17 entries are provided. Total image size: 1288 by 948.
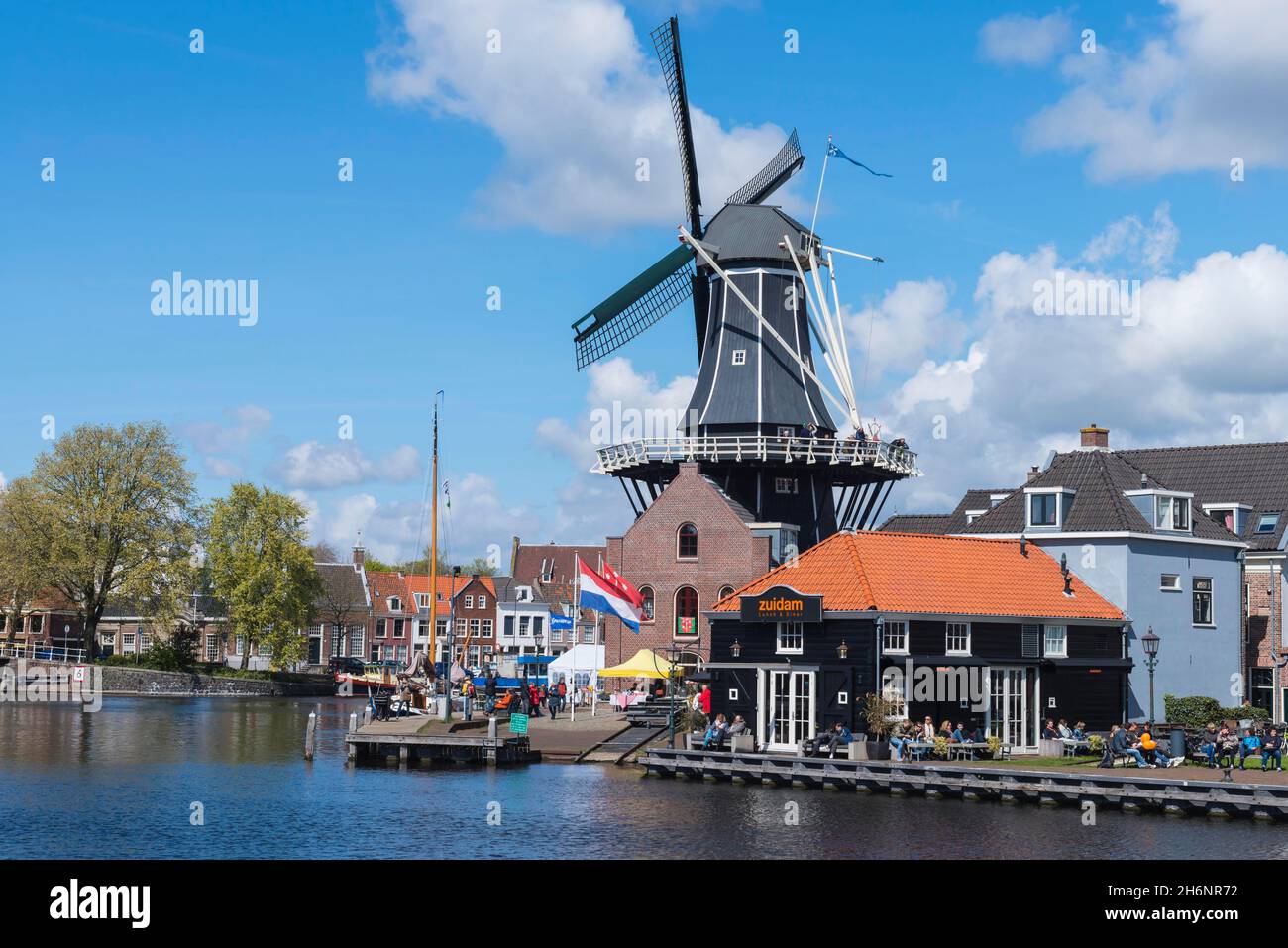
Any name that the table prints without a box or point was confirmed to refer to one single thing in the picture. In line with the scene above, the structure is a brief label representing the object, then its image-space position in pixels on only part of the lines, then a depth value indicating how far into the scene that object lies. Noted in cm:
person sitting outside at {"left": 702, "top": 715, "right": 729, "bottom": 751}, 4553
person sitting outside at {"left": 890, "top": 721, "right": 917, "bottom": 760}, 4259
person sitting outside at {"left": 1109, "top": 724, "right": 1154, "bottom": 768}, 4119
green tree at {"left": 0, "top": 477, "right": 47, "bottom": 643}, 8819
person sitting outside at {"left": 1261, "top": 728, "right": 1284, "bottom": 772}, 3991
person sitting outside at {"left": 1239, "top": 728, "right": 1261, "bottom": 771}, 4028
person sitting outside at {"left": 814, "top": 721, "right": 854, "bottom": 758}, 4275
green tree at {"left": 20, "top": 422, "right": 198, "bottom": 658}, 8950
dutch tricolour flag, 5359
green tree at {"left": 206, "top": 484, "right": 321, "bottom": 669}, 9544
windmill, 6406
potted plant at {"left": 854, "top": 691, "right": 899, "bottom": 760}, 4253
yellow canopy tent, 5565
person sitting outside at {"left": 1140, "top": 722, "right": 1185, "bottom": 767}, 4097
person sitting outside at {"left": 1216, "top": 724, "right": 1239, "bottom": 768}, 4006
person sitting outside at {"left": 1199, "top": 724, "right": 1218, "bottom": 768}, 4044
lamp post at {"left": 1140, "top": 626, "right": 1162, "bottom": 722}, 4331
